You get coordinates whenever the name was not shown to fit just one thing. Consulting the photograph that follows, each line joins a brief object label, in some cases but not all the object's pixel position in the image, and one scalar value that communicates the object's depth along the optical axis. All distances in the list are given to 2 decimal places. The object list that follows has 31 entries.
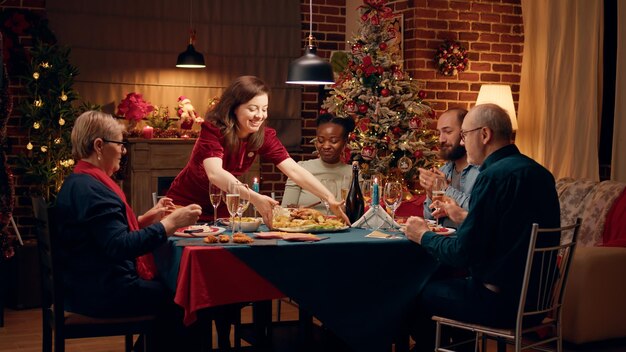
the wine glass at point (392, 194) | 3.96
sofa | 5.07
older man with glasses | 3.36
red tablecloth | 3.37
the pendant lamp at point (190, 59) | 7.60
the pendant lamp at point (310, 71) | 5.24
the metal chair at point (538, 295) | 3.34
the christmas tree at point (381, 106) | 6.53
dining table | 3.41
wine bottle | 4.29
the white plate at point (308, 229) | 3.88
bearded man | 4.67
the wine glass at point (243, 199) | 3.74
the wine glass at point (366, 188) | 4.36
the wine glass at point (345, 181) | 5.28
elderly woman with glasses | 3.38
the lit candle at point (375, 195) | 4.16
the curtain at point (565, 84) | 6.60
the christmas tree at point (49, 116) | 6.64
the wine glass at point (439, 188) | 3.79
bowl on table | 3.91
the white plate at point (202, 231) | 3.77
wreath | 7.21
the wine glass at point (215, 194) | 3.75
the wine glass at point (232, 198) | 3.64
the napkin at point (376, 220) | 4.11
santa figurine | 7.86
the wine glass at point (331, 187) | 4.50
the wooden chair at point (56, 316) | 3.38
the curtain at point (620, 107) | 6.19
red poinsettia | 7.67
